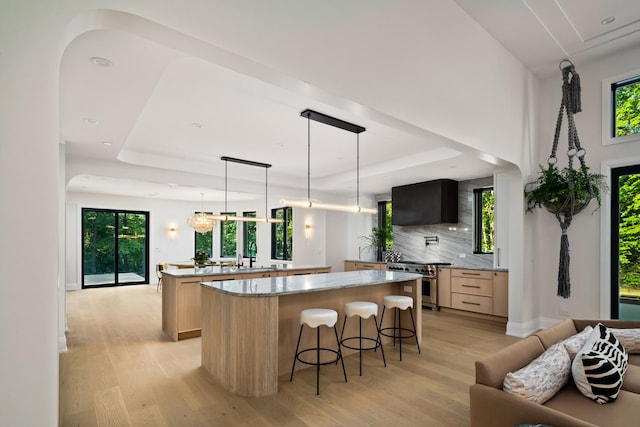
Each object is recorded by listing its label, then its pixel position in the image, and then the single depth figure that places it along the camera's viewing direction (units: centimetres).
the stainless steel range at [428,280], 675
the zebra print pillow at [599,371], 206
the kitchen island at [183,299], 477
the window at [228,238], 1196
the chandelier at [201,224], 862
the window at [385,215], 880
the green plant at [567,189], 467
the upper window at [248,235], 1127
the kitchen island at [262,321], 309
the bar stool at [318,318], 326
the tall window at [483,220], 665
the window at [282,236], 958
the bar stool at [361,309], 362
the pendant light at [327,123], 411
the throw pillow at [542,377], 184
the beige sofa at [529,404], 170
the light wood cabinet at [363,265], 788
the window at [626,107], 458
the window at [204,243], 1173
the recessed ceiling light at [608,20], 395
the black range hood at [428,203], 686
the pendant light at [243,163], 604
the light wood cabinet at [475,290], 572
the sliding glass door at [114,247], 977
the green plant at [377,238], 844
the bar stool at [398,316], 398
